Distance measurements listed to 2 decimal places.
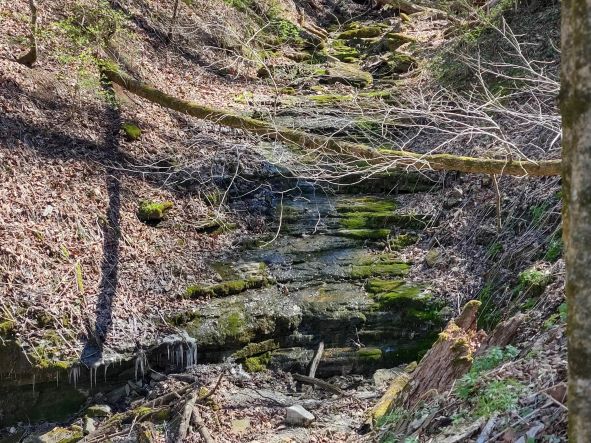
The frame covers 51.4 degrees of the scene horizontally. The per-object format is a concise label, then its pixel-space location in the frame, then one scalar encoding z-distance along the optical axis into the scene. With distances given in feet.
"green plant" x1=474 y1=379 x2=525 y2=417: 11.80
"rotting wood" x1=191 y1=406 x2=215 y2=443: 18.21
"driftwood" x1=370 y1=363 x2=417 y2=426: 18.42
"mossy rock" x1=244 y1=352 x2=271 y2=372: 22.49
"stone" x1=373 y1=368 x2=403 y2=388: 21.52
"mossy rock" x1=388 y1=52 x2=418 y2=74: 45.03
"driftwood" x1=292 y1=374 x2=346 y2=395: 21.35
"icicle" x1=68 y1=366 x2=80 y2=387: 20.31
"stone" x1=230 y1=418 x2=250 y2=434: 19.16
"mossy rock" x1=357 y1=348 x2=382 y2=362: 22.77
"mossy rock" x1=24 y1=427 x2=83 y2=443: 18.92
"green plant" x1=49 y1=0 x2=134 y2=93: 26.96
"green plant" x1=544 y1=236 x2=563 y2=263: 19.43
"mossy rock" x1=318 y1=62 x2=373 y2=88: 44.75
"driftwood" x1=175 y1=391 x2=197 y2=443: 18.33
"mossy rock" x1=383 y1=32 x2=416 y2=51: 49.52
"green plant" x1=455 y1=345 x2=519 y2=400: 13.46
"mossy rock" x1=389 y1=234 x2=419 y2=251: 28.02
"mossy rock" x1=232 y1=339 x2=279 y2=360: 22.75
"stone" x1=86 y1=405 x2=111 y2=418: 20.16
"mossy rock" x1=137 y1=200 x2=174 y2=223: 26.76
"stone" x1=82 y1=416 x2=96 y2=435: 19.35
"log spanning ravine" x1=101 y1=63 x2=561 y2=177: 19.57
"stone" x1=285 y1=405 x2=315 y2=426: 19.39
